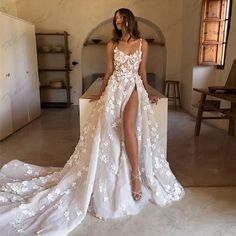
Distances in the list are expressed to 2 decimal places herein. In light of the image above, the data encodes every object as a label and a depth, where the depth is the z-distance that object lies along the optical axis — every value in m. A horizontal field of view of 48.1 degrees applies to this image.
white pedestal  2.34
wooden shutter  4.58
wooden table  3.29
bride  1.94
